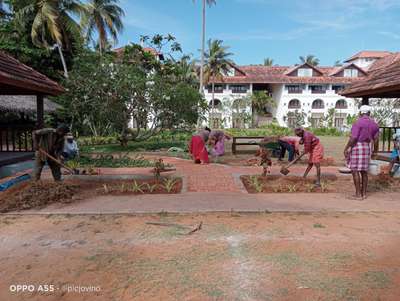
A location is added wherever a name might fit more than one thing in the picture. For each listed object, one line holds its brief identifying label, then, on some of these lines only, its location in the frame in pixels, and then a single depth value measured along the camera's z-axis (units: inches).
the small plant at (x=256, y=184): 280.1
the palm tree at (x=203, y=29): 1038.4
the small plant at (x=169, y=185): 281.7
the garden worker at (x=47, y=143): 262.4
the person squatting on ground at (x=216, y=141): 482.3
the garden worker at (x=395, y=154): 319.6
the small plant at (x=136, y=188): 279.1
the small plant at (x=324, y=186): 282.2
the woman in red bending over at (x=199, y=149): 439.2
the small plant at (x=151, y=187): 281.2
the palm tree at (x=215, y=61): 1568.7
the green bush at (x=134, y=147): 633.6
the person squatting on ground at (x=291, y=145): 442.3
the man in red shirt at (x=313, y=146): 292.8
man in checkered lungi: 244.8
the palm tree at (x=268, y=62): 2390.5
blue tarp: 270.9
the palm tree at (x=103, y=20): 1057.5
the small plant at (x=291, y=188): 278.8
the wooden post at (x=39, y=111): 374.0
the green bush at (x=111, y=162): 419.2
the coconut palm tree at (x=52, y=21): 847.1
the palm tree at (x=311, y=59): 2396.7
